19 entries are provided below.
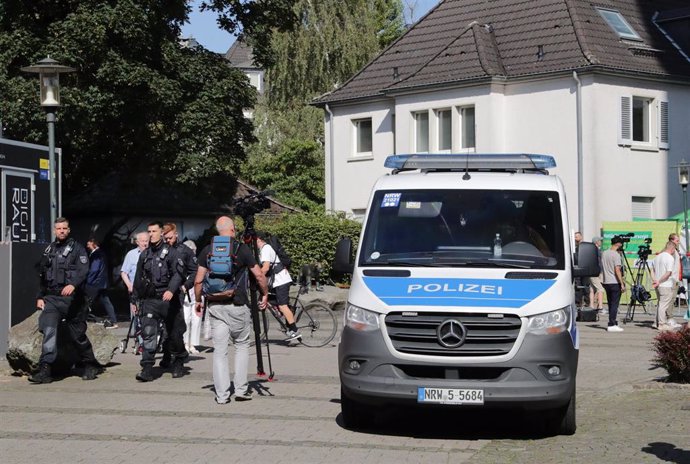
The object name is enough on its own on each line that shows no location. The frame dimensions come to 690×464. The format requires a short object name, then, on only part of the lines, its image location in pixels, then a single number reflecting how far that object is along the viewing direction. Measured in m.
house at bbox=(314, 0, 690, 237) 37.59
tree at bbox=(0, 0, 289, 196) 27.16
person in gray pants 12.93
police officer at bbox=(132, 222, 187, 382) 14.99
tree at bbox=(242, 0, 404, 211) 52.19
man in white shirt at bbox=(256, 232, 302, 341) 19.95
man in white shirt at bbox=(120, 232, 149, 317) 20.56
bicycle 20.27
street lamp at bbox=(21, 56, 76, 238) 19.59
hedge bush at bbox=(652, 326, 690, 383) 14.31
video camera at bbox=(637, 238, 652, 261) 29.02
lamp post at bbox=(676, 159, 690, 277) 30.70
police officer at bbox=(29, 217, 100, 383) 14.76
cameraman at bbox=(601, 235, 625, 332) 24.33
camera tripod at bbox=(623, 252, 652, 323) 27.06
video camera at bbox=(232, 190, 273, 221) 13.77
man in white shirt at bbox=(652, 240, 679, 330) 23.77
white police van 10.49
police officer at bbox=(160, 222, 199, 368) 15.23
